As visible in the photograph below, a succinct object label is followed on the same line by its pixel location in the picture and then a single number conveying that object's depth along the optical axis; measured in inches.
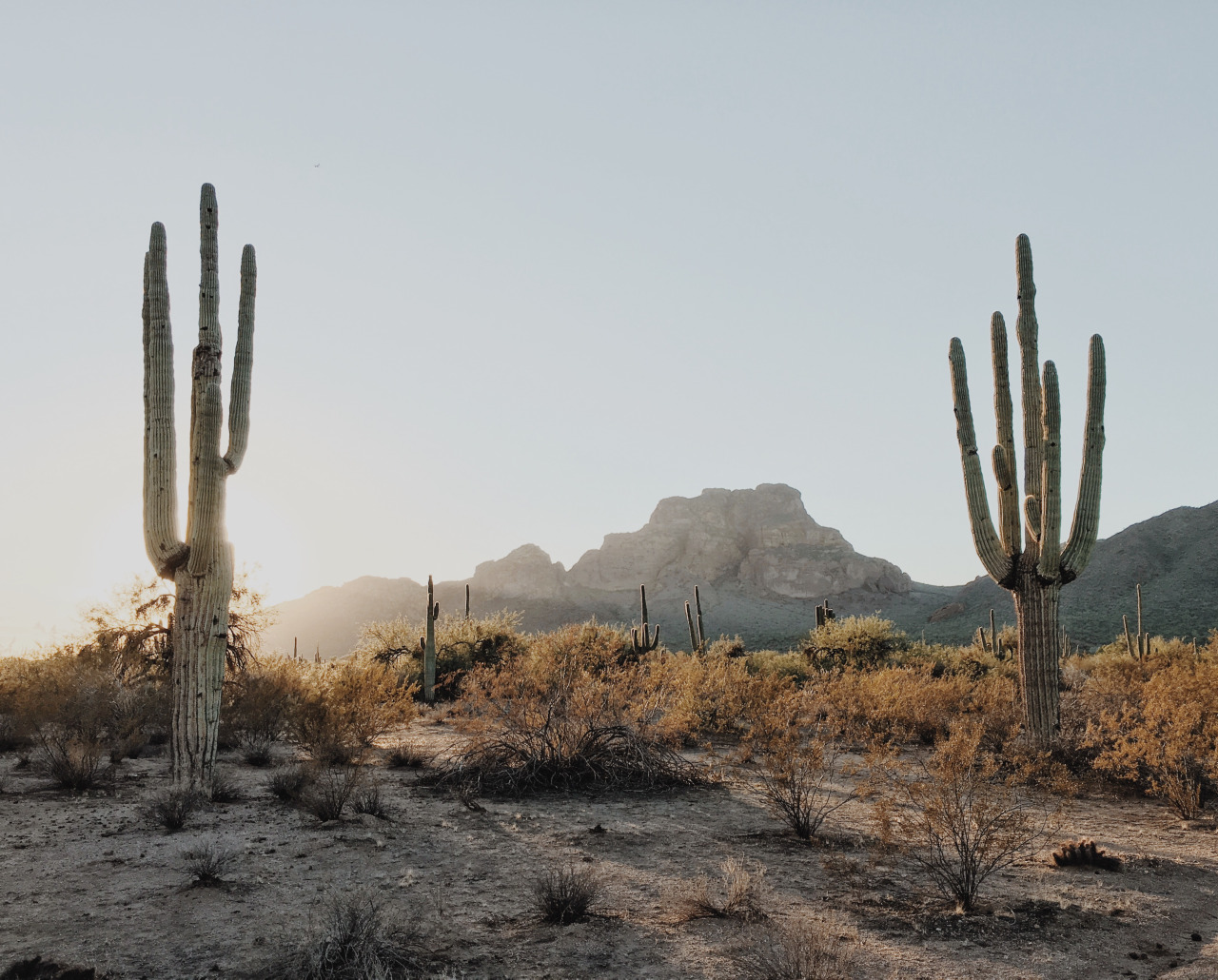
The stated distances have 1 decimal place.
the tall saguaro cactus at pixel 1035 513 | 409.7
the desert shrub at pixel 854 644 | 890.1
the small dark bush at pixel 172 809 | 289.6
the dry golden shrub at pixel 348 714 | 408.2
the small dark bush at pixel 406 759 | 415.5
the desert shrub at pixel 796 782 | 284.0
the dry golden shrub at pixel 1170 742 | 306.2
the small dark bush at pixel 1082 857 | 246.1
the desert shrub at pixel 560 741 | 364.5
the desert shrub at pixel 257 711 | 467.8
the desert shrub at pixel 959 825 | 214.8
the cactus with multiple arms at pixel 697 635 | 1043.7
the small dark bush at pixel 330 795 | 298.2
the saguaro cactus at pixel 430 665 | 755.4
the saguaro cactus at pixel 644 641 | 917.2
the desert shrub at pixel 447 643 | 877.8
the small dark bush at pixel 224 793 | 331.3
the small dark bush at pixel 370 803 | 303.6
